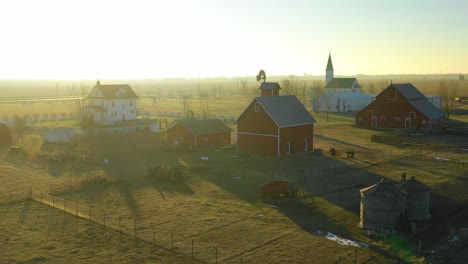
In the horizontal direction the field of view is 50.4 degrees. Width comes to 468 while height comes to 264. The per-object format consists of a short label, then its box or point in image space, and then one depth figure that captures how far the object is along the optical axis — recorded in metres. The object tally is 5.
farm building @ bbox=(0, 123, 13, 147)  55.31
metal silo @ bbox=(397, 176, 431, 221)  26.00
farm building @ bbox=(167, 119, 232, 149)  52.78
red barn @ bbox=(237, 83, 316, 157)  46.75
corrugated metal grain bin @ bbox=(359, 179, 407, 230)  24.23
